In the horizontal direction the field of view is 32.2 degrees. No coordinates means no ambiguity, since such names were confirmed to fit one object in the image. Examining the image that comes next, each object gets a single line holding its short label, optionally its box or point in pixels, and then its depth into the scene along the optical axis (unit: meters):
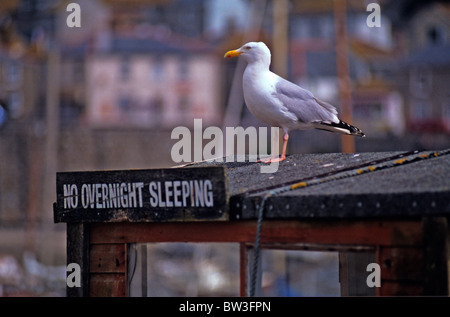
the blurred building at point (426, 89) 59.66
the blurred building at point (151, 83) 64.44
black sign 5.20
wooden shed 4.67
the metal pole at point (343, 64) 28.23
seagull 6.89
